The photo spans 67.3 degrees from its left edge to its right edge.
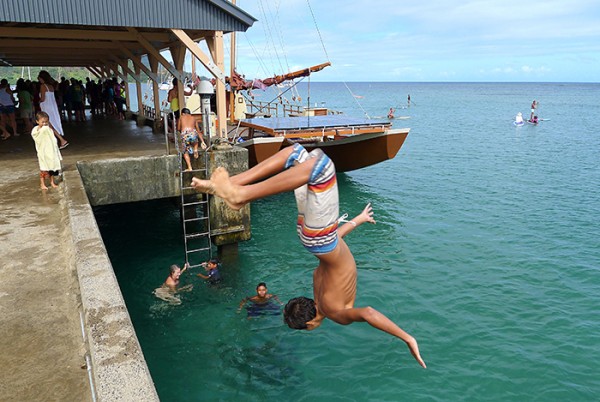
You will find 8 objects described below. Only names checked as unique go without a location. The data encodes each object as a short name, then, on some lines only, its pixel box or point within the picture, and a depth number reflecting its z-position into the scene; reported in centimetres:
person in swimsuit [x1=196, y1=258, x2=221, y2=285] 1000
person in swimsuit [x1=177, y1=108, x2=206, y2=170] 1014
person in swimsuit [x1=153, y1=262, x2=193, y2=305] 922
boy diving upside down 325
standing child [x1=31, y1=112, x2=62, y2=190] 852
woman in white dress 1133
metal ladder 1042
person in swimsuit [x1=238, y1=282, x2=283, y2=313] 887
